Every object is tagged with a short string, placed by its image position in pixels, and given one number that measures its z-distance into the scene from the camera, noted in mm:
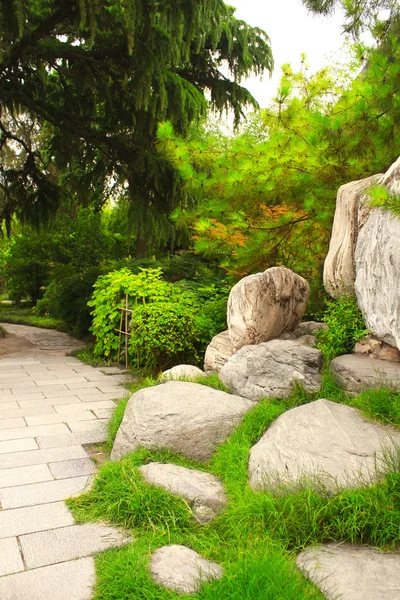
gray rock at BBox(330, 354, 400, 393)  3824
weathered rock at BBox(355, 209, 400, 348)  3875
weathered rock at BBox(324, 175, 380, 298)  4491
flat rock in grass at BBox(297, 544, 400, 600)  2143
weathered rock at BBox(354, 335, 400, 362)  4242
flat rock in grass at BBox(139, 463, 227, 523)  2885
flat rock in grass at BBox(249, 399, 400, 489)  2910
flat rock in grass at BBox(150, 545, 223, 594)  2215
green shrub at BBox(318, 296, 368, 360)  4637
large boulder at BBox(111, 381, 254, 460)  3586
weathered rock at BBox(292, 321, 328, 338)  5500
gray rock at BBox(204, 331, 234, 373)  5461
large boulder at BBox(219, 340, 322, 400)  4324
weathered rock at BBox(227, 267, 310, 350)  5098
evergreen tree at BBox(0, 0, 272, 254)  7109
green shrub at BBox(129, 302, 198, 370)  5969
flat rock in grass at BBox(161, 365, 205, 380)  5179
